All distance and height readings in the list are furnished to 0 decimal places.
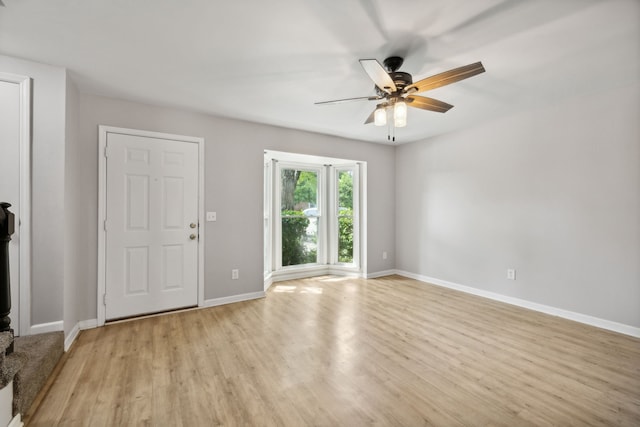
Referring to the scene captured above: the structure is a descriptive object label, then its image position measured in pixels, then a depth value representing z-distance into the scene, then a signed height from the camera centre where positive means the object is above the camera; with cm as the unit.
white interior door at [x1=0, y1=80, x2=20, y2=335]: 229 +40
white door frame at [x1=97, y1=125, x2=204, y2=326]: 307 +8
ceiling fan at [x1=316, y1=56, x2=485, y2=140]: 194 +98
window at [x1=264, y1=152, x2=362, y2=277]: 502 +2
